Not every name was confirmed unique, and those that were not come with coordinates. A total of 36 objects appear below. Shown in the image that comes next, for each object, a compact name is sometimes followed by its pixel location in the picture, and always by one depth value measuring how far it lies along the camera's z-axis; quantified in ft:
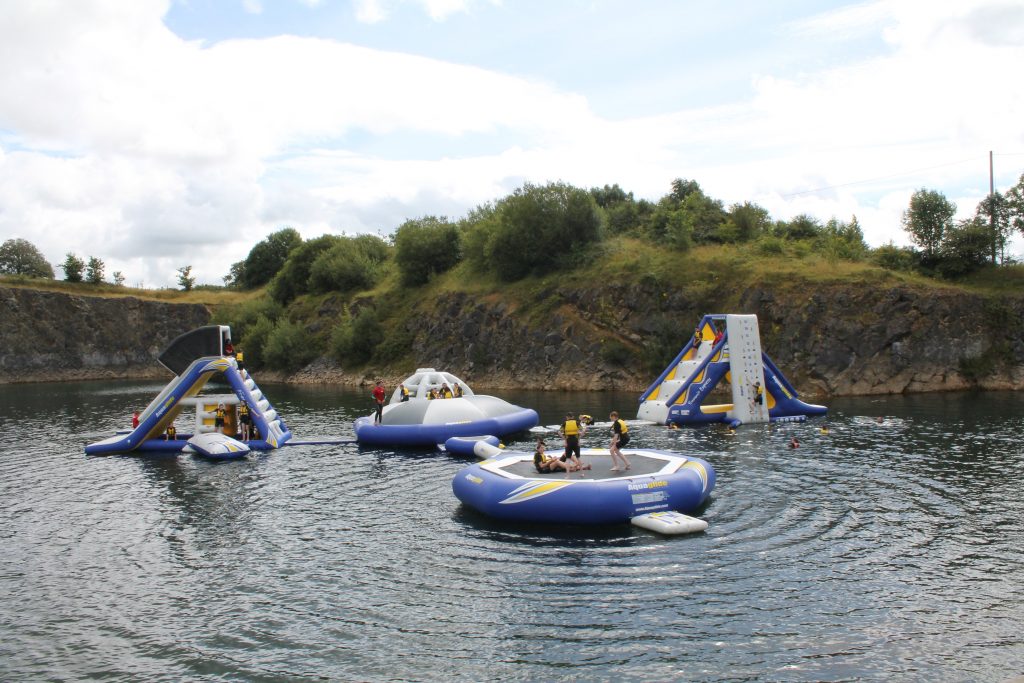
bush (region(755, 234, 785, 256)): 222.48
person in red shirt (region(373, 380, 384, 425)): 123.85
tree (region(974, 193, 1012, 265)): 211.20
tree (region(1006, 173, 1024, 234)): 212.23
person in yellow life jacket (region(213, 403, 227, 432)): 122.83
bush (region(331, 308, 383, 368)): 285.43
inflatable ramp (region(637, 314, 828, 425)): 133.80
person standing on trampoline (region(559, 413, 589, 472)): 79.25
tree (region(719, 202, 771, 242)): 239.09
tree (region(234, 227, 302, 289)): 429.38
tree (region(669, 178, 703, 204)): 290.35
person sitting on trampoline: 78.18
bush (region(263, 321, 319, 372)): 302.86
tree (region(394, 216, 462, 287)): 302.66
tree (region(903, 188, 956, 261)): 215.72
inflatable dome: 118.01
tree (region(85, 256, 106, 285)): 393.29
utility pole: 214.32
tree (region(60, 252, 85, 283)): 384.68
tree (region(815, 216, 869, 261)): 214.48
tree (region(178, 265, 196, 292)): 438.81
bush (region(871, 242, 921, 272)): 209.87
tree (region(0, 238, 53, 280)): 428.15
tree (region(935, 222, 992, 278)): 206.59
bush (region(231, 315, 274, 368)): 319.27
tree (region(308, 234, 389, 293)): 329.11
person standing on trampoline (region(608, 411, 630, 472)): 78.74
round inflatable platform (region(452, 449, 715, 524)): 68.54
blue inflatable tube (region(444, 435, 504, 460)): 110.01
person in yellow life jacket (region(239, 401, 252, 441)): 121.99
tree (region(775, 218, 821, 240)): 241.55
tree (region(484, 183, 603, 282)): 253.24
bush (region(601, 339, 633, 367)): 218.79
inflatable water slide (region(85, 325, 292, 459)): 120.47
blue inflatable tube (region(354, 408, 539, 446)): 117.80
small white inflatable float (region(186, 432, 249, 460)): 111.96
